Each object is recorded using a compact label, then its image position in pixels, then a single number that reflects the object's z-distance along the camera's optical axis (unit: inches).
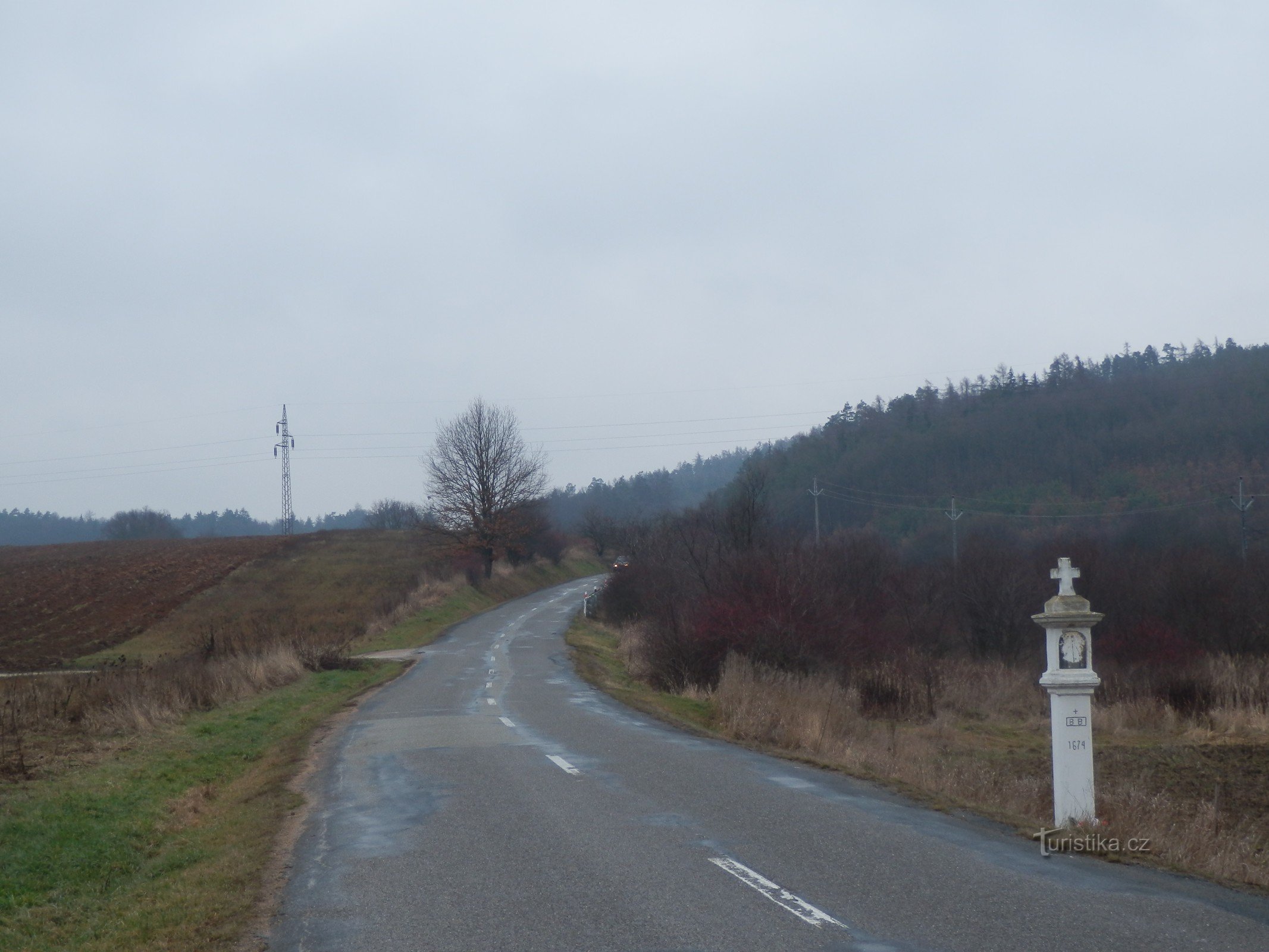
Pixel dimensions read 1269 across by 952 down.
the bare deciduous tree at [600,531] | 4205.2
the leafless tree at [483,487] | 2792.8
